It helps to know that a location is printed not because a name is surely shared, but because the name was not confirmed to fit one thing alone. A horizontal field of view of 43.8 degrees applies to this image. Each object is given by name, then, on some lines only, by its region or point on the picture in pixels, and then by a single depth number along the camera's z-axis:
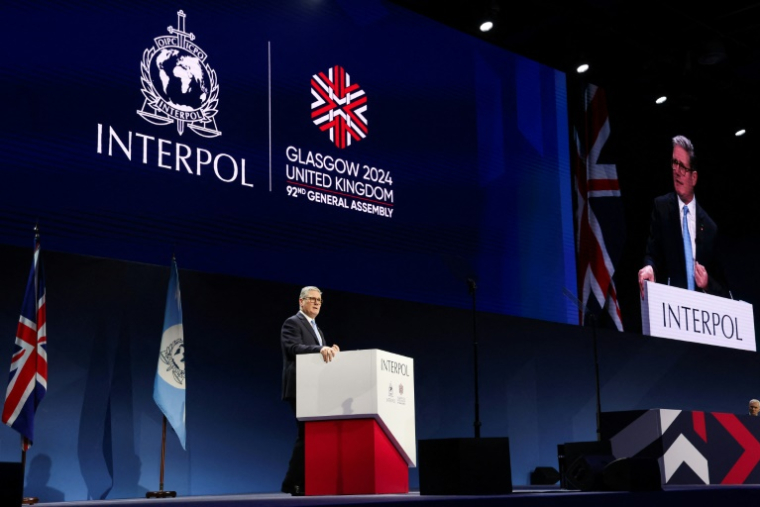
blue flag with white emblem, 5.53
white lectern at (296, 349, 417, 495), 4.42
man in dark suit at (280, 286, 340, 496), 4.81
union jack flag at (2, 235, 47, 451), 4.73
